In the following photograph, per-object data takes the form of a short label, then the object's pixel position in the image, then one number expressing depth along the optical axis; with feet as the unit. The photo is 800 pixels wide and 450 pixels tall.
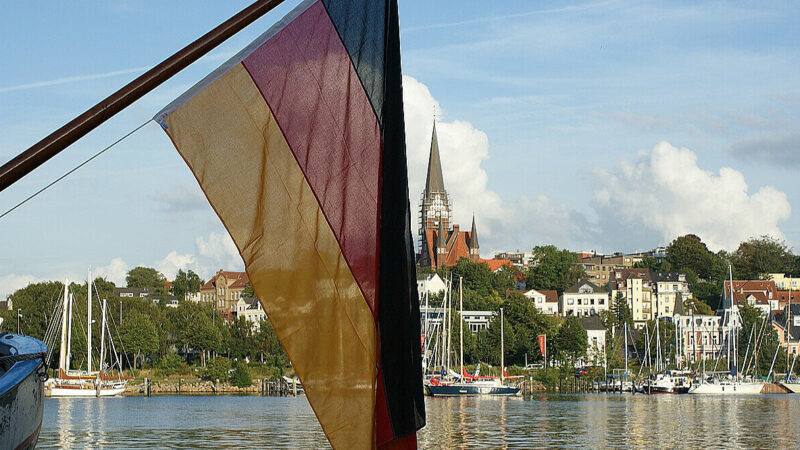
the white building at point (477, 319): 496.23
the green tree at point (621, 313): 520.01
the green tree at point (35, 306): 338.13
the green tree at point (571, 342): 416.05
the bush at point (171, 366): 358.64
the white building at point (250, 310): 539.70
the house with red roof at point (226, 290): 617.99
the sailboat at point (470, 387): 296.38
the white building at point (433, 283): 610.24
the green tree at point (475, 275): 609.01
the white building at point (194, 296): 645.71
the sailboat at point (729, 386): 343.44
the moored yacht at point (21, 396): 30.63
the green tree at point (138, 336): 345.10
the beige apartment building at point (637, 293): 625.41
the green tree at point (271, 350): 382.42
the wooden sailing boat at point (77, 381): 279.08
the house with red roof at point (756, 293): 588.50
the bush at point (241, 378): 359.66
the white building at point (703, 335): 510.17
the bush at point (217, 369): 359.87
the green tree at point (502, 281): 624.18
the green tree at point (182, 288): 645.10
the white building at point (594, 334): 458.09
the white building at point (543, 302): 606.79
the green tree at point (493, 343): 399.44
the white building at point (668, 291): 629.92
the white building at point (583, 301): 618.44
